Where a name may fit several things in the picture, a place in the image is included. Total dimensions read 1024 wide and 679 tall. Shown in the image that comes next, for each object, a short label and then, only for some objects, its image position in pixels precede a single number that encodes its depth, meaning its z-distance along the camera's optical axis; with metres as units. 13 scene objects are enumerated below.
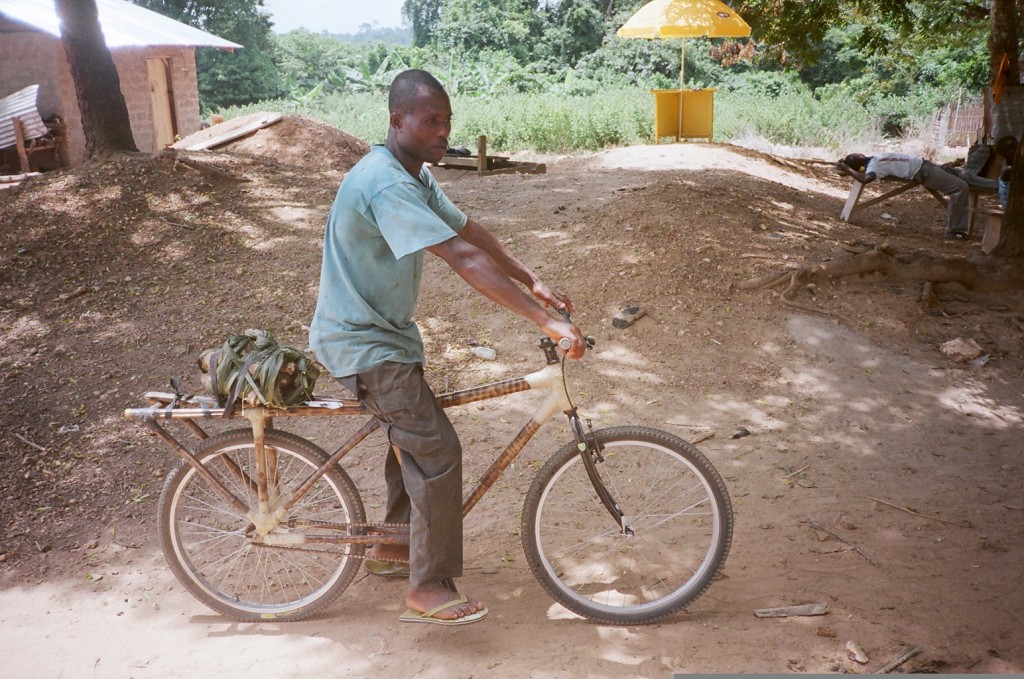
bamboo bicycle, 3.19
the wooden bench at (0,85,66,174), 13.30
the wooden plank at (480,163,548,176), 12.69
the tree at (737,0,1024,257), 12.12
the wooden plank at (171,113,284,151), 12.45
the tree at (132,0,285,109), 34.31
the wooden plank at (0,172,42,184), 9.94
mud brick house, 14.54
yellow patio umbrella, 14.16
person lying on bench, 9.66
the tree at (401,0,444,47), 36.75
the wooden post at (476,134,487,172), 12.52
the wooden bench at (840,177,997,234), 9.62
